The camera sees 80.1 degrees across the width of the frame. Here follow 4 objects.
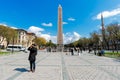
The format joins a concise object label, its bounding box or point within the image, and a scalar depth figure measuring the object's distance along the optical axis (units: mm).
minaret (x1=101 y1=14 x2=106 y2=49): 25103
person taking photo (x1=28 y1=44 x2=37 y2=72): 4487
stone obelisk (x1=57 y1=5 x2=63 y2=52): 22512
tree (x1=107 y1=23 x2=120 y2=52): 22280
